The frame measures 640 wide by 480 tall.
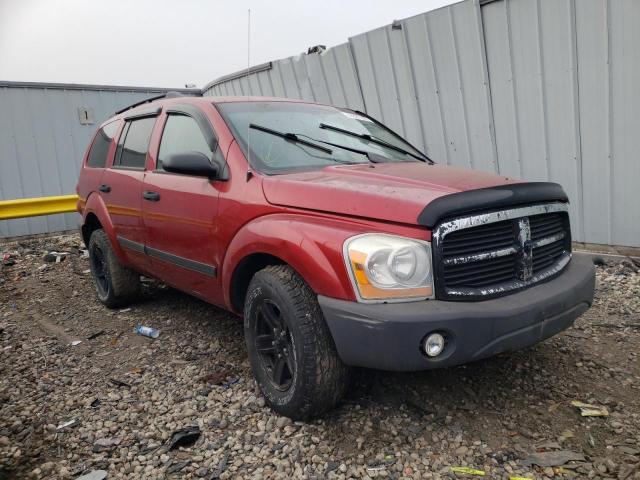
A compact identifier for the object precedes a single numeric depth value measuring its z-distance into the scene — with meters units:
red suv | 2.14
